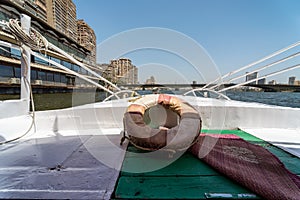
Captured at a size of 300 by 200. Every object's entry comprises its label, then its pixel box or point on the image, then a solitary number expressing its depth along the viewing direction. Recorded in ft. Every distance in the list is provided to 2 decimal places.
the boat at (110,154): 2.76
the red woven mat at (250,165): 2.75
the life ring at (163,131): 3.80
